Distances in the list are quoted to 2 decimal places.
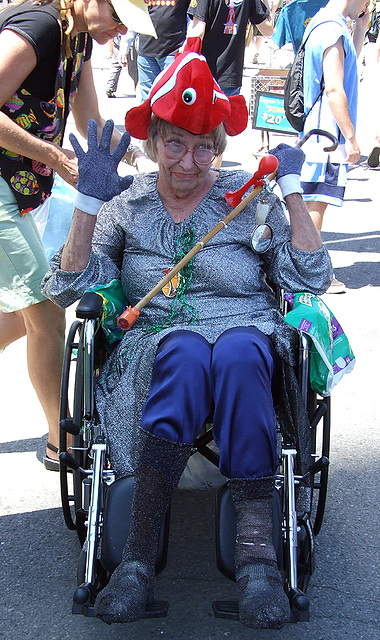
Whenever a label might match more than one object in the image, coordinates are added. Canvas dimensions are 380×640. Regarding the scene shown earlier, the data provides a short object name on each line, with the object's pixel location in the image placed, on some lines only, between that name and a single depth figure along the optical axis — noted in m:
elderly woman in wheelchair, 2.10
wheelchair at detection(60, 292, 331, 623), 2.08
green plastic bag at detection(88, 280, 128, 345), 2.55
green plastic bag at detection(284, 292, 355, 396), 2.34
